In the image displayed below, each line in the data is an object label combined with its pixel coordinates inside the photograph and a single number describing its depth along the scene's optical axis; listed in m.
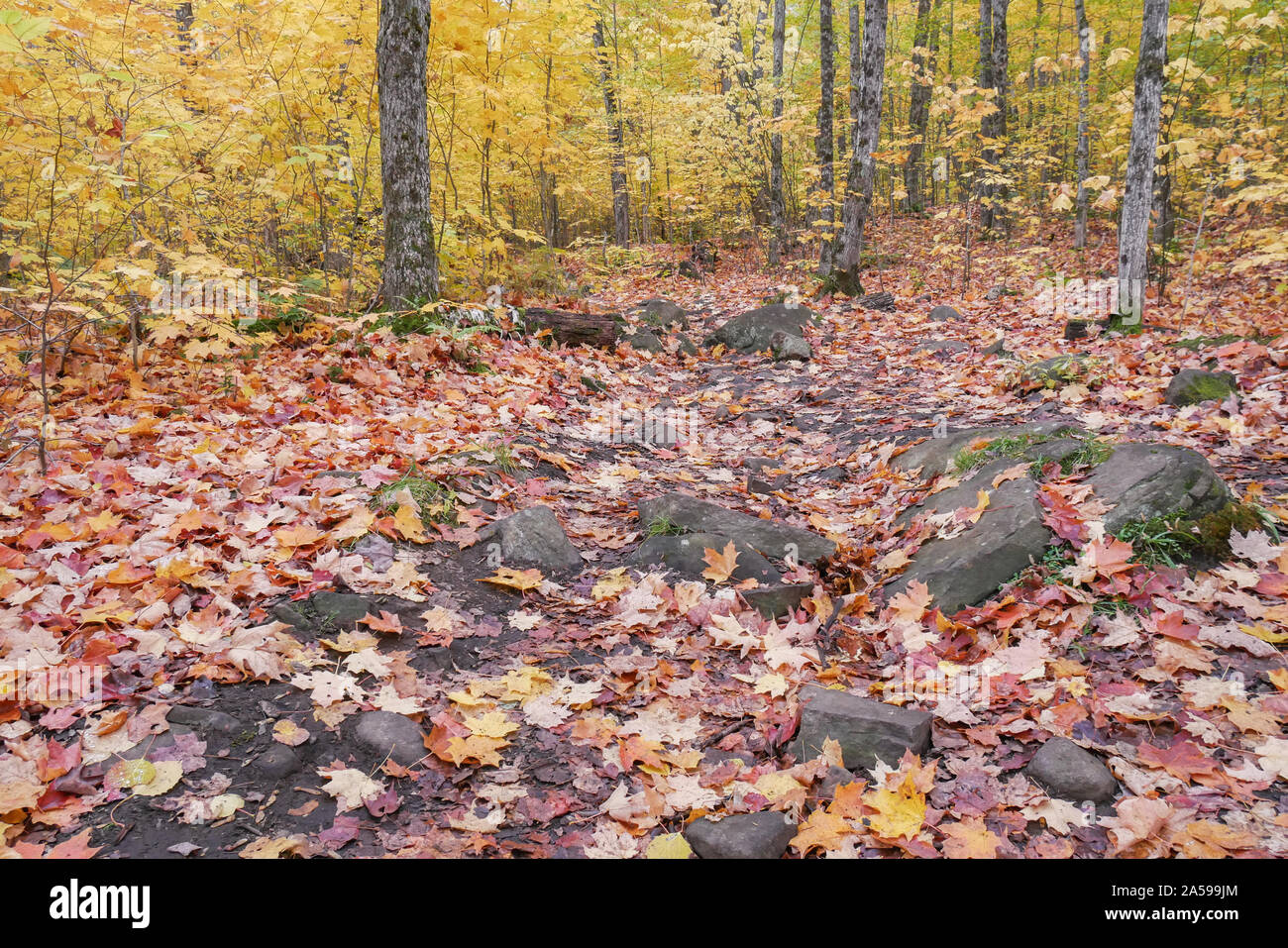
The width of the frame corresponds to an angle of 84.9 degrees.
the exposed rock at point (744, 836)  2.29
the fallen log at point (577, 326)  8.95
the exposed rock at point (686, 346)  10.36
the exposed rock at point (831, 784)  2.58
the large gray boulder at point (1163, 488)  3.71
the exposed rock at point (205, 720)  2.54
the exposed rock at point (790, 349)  9.66
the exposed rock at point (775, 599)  3.85
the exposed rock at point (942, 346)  9.02
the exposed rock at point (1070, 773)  2.49
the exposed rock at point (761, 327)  10.15
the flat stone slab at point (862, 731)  2.73
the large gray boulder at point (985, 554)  3.66
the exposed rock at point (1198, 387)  5.38
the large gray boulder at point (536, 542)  4.08
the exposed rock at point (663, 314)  11.17
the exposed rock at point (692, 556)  4.07
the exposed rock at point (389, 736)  2.61
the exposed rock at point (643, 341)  9.94
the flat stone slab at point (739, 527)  4.33
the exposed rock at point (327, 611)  3.16
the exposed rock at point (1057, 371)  6.34
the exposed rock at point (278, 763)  2.45
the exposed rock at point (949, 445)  4.85
